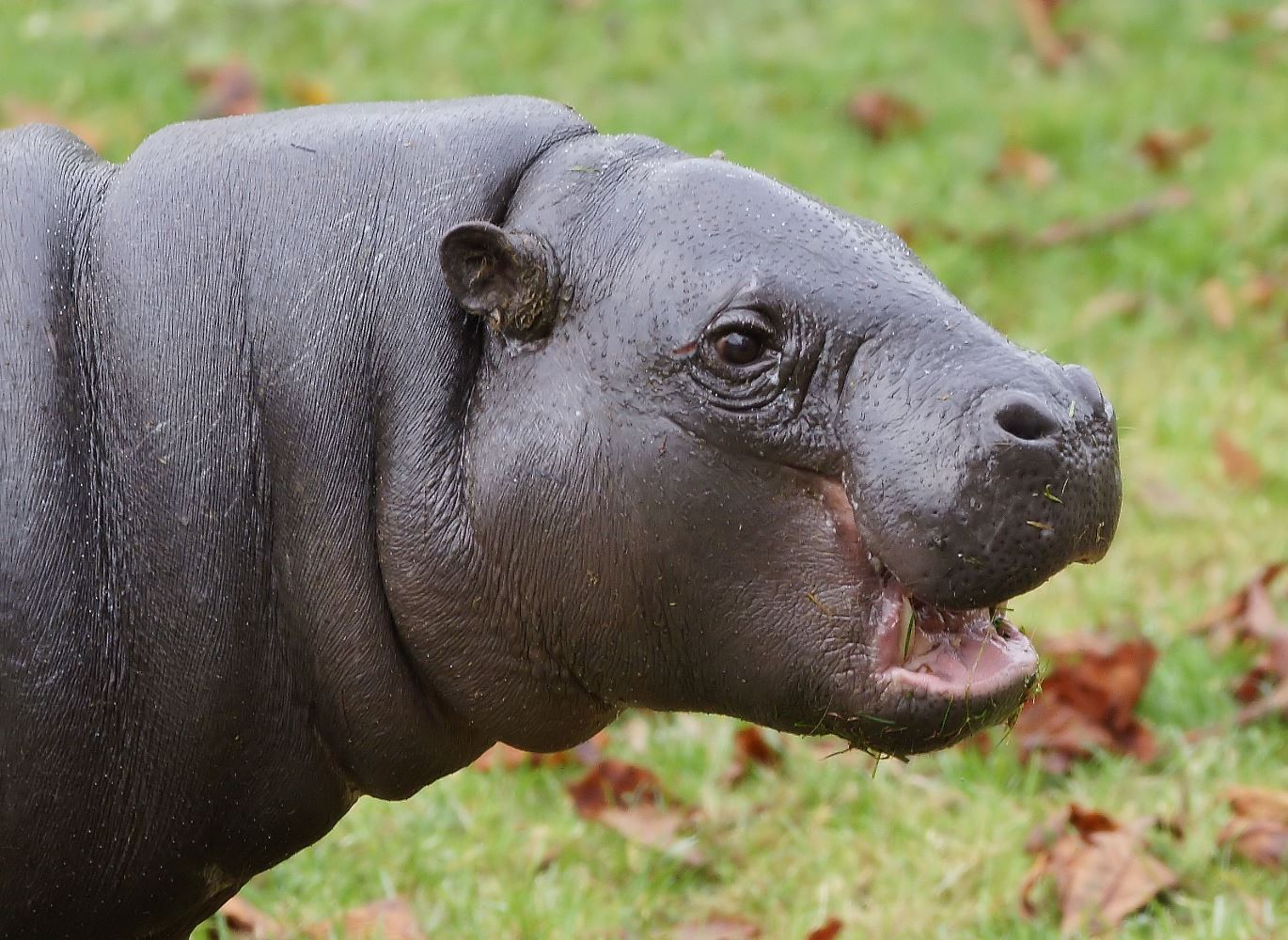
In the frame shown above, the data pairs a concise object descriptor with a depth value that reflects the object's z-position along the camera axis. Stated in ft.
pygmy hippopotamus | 16.61
